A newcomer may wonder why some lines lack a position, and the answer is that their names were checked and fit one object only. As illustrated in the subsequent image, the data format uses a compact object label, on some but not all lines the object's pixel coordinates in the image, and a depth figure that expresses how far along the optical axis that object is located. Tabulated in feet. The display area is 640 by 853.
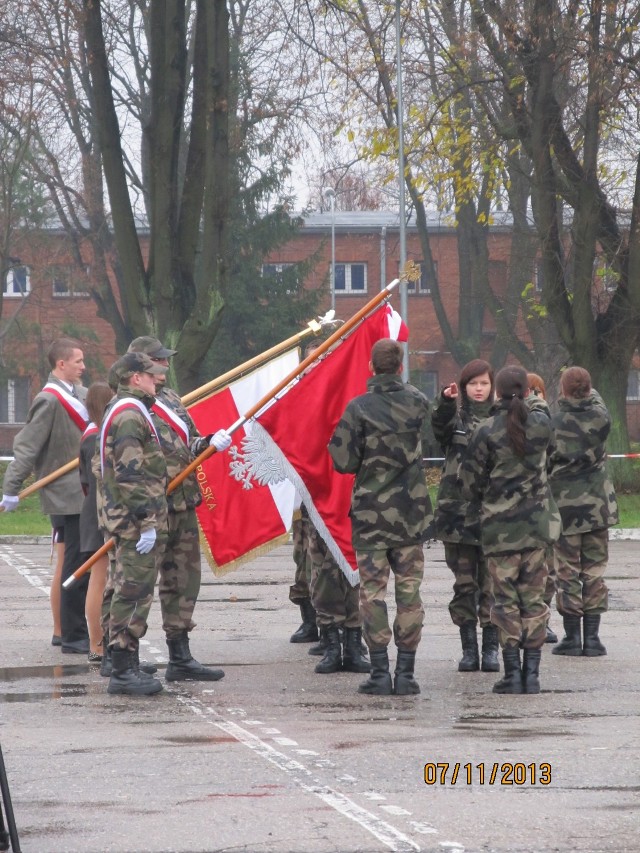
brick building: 290.97
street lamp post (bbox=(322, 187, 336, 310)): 310.20
